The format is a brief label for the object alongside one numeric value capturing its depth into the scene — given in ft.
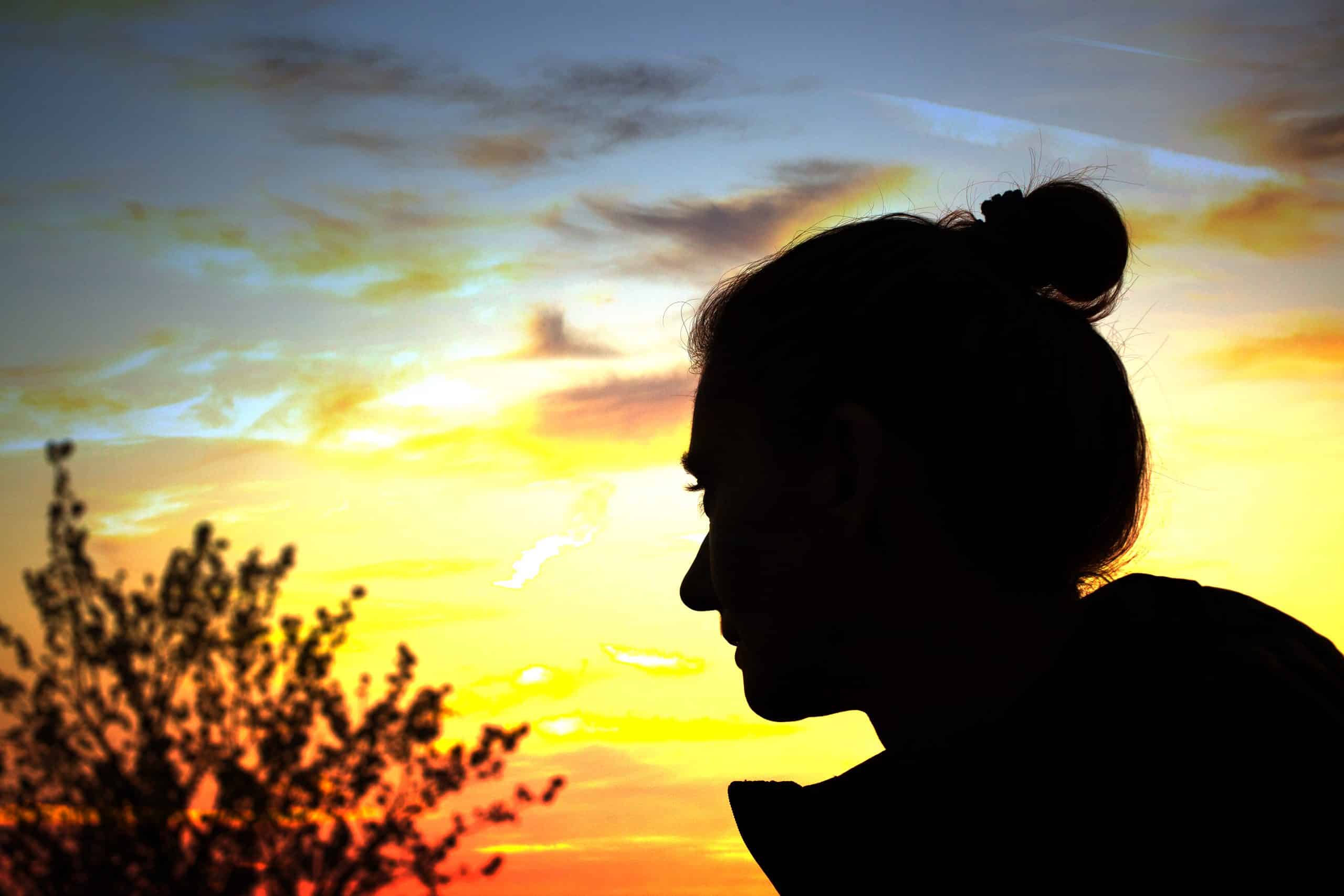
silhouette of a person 3.14
